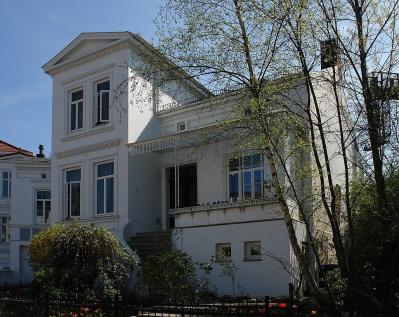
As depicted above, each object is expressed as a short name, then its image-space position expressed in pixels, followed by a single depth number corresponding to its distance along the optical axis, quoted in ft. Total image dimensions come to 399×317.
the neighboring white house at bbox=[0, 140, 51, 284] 99.40
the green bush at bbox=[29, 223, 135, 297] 48.70
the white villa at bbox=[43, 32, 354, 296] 54.60
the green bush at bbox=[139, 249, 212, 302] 44.48
